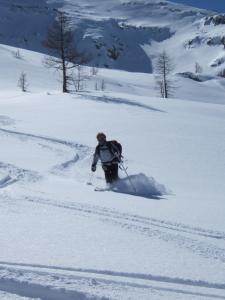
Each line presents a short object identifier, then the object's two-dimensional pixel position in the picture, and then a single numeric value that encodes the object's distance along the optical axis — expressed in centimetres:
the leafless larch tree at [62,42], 4041
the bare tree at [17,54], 10271
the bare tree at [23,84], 5799
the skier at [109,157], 1406
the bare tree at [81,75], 8517
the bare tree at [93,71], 10190
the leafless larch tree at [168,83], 9075
